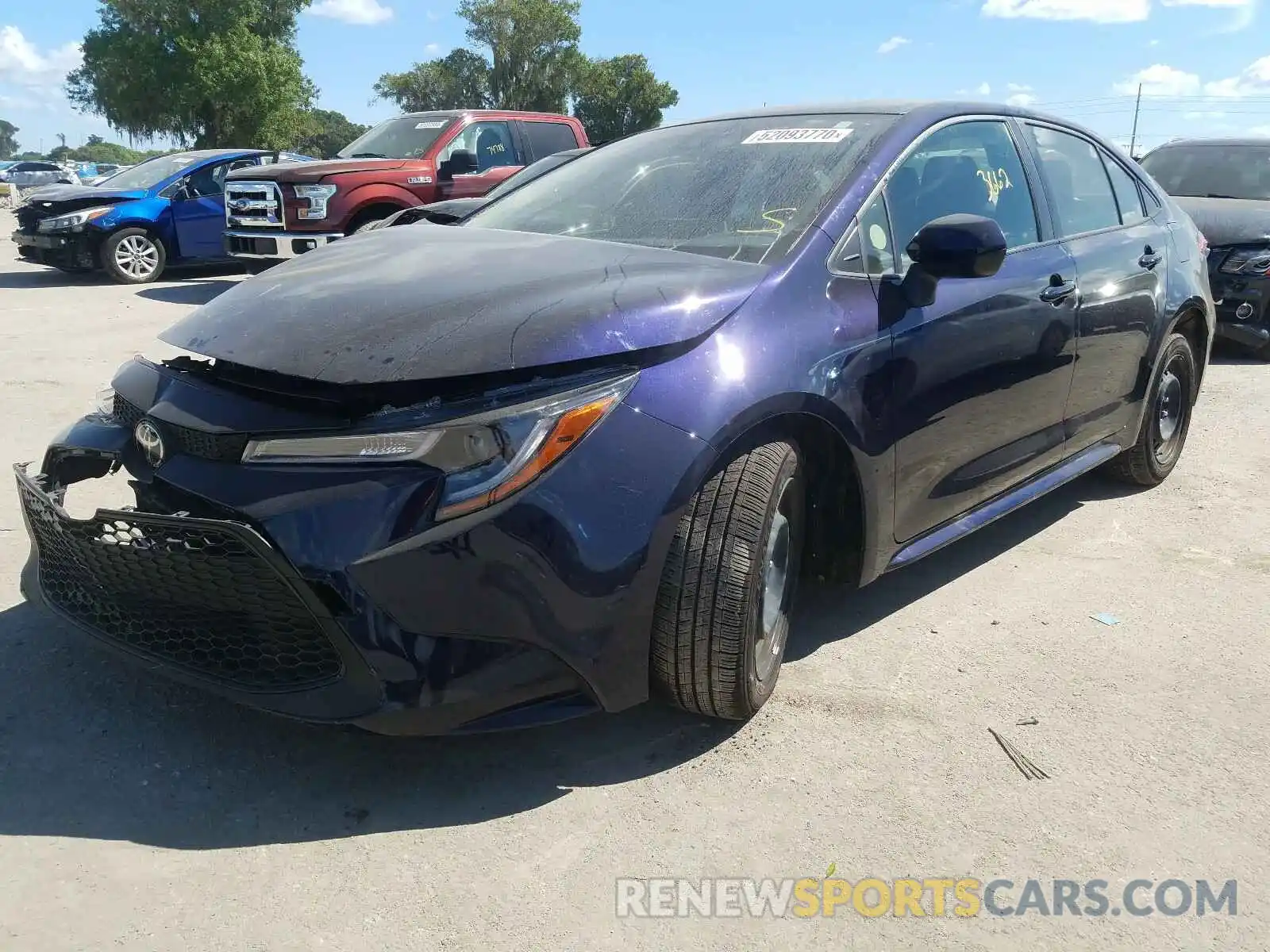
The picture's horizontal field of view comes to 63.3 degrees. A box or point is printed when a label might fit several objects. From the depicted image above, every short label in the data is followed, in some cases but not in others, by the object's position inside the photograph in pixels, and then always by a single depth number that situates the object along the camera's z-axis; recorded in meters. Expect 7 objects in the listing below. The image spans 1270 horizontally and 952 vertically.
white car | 37.53
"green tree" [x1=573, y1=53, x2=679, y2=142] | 68.06
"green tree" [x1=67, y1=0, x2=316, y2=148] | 38.03
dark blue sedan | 2.11
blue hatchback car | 11.62
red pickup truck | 10.03
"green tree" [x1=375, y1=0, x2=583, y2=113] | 62.84
